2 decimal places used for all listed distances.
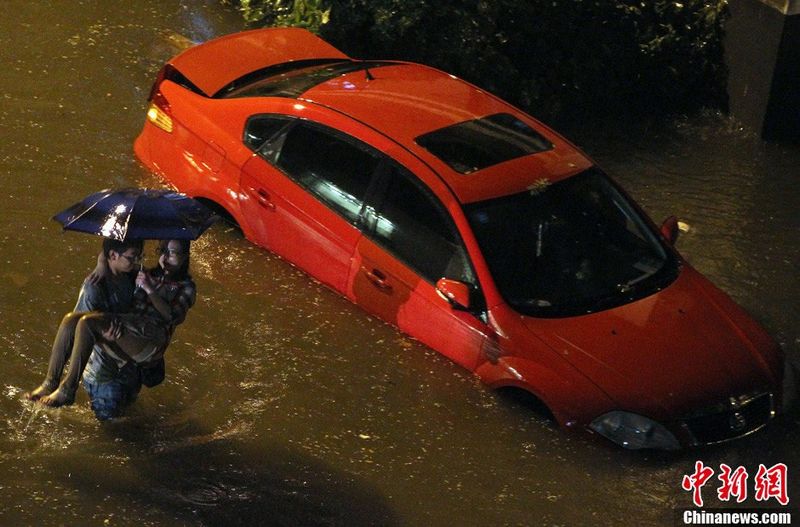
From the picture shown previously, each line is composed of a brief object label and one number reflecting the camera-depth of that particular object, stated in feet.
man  38.88
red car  46.62
